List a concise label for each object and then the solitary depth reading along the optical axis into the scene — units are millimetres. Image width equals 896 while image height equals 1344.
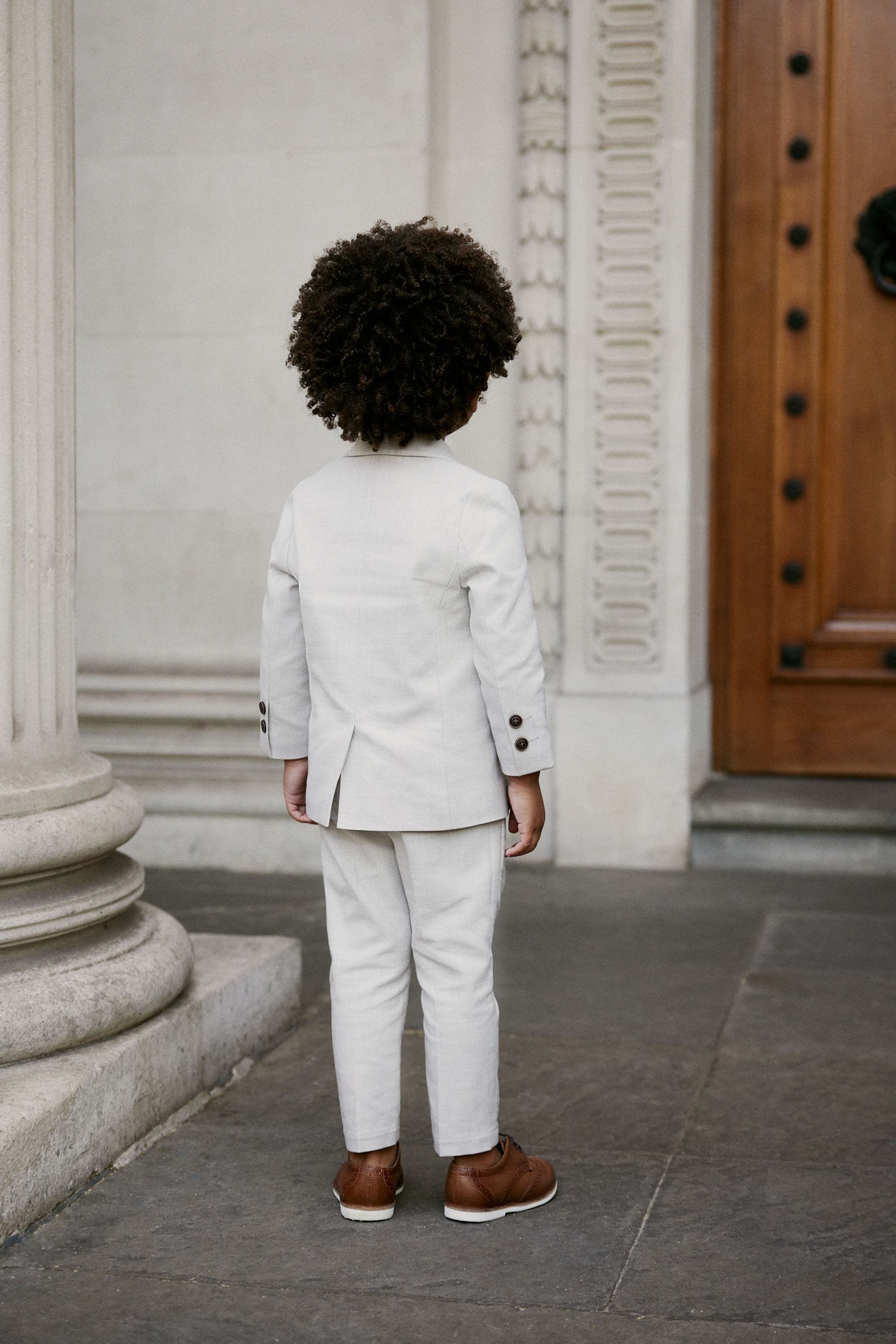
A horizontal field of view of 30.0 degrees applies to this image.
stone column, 3201
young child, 2729
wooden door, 6246
